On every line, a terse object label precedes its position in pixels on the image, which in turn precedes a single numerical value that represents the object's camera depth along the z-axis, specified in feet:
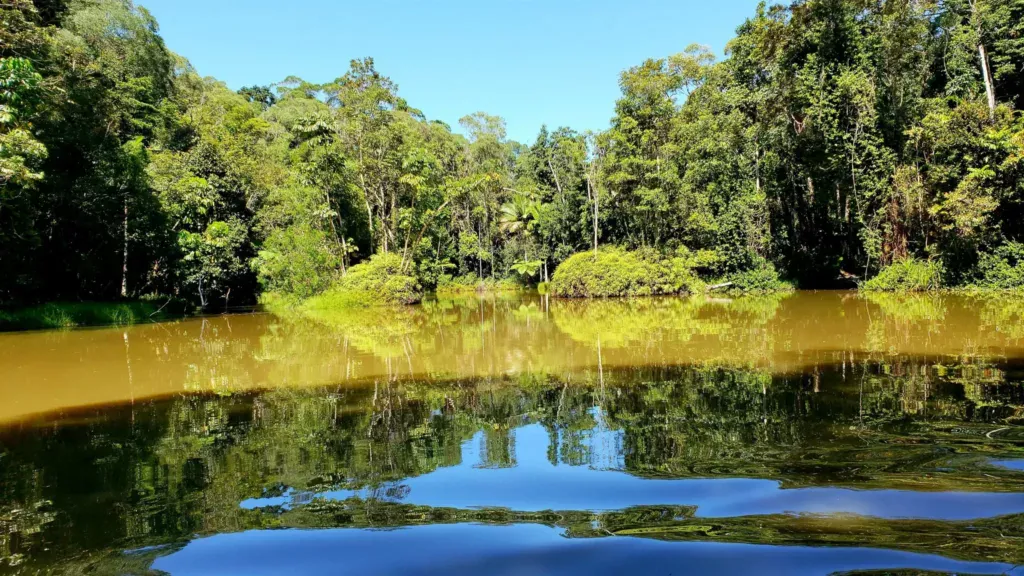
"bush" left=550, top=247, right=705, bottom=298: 78.54
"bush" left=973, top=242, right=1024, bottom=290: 56.70
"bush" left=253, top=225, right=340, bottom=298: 76.02
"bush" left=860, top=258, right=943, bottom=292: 62.23
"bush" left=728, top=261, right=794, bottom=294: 77.61
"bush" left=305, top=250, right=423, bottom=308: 72.13
